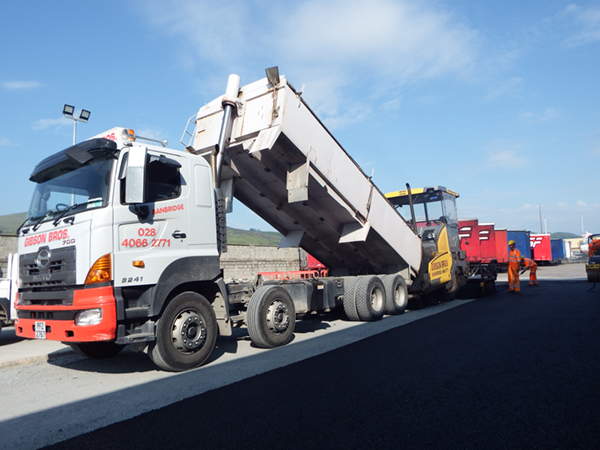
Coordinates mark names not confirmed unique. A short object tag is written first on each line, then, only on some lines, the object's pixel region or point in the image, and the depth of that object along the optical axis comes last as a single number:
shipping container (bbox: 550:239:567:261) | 37.25
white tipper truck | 4.87
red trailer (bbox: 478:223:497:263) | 20.81
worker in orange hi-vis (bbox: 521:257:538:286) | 16.05
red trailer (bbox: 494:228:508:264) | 22.70
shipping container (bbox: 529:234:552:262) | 31.67
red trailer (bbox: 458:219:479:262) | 20.28
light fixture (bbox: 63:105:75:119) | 11.50
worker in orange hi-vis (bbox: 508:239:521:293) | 13.96
